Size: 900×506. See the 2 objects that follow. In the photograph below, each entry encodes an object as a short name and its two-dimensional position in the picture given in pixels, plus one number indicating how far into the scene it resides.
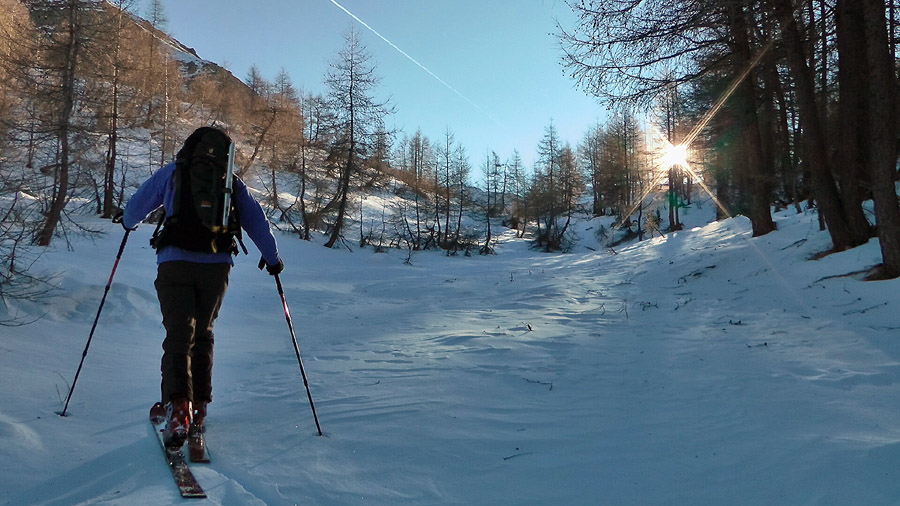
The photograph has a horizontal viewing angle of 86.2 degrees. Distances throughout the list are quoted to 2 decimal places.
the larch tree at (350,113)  25.39
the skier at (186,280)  2.94
